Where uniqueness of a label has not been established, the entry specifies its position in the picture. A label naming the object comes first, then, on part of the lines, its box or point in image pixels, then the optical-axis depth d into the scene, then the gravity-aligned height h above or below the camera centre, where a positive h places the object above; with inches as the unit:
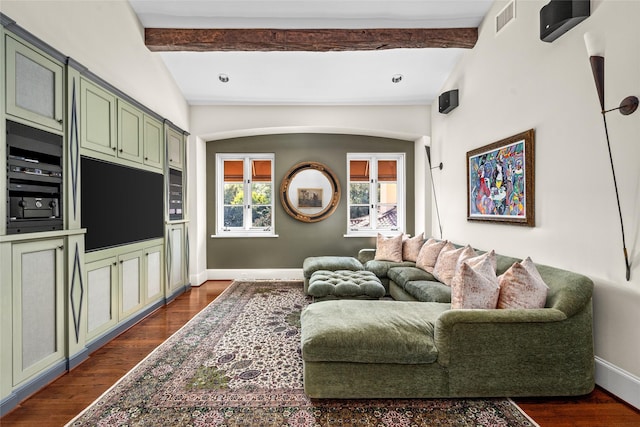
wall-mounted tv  107.0 +5.4
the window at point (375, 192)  218.7 +15.9
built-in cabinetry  76.9 -6.6
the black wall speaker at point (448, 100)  162.0 +58.0
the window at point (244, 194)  218.1 +15.3
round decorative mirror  213.3 +15.9
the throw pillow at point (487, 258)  103.1 -14.9
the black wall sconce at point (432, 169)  187.7 +27.1
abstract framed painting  110.8 +12.9
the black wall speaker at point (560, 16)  86.8 +54.8
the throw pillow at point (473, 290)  84.4 -20.0
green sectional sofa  76.2 -33.5
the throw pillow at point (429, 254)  152.8 -19.1
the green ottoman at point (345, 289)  132.6 -30.3
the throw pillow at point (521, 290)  84.0 -19.9
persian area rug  72.1 -44.9
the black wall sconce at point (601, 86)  77.9 +31.8
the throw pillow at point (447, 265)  131.0 -21.0
